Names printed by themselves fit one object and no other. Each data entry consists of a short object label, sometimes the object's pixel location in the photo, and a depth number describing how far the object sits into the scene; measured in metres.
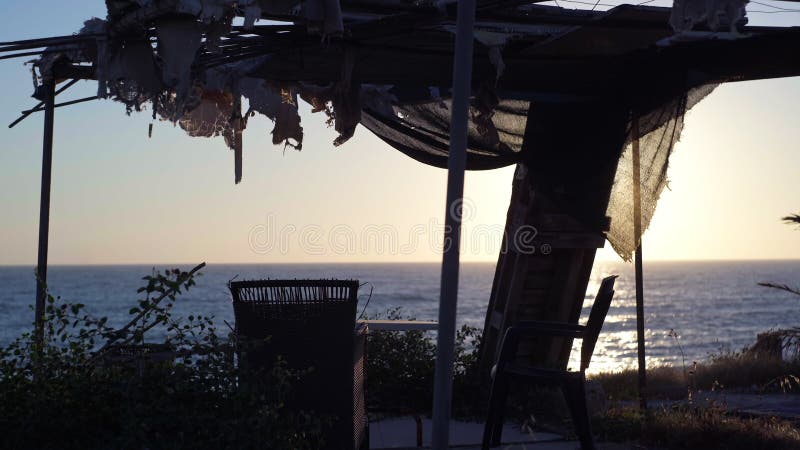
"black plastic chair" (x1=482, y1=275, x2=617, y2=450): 4.15
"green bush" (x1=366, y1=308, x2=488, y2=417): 6.04
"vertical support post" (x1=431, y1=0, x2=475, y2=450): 2.83
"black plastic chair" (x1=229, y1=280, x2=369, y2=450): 3.50
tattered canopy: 3.60
